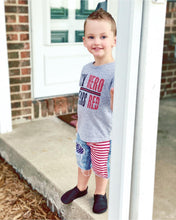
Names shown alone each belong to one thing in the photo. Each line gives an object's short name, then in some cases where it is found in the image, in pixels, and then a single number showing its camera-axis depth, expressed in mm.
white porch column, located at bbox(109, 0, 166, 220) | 1331
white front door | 3498
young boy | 1692
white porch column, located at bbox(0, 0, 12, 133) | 3066
